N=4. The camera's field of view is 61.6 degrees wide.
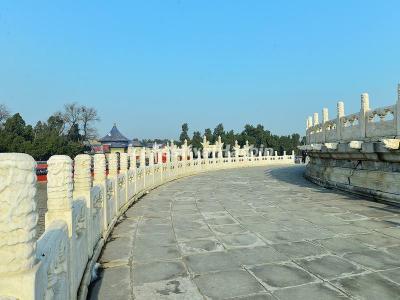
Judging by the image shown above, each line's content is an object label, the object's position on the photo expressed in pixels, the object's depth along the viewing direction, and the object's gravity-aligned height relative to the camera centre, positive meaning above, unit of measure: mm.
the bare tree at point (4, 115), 49162 +6198
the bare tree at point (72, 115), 52375 +6354
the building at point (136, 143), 57659 +1941
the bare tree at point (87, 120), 53781 +5720
